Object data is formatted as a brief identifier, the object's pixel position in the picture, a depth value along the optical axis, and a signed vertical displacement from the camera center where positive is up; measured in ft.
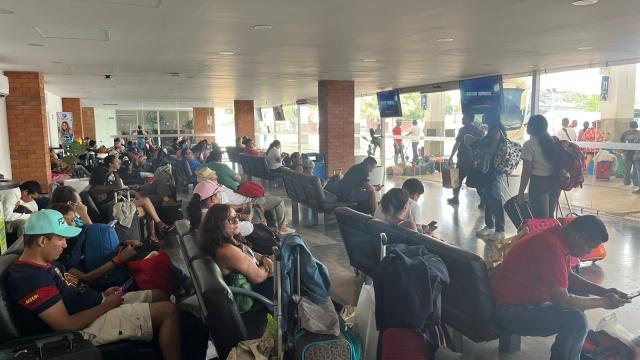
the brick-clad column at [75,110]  66.59 +2.18
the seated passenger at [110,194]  21.21 -2.96
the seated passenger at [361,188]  23.62 -3.11
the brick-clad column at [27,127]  31.35 -0.04
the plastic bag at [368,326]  10.16 -4.23
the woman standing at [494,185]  22.89 -2.91
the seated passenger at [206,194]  18.18 -2.63
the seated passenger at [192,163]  36.94 -2.92
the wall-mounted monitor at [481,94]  35.91 +2.23
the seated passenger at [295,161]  33.86 -2.57
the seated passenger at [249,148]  48.07 -2.31
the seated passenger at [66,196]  15.66 -2.27
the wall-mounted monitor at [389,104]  47.98 +2.03
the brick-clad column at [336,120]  40.98 +0.35
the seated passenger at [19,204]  16.94 -3.02
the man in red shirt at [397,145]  53.06 -2.33
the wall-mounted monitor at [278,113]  80.79 +1.94
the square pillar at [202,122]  97.35 +0.63
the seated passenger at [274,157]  39.99 -2.64
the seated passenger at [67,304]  8.76 -3.49
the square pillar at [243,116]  70.23 +1.27
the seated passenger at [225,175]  25.81 -2.67
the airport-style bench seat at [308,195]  23.13 -3.56
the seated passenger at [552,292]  9.60 -3.42
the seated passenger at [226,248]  11.03 -2.79
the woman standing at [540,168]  19.36 -1.79
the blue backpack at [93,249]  12.66 -3.20
